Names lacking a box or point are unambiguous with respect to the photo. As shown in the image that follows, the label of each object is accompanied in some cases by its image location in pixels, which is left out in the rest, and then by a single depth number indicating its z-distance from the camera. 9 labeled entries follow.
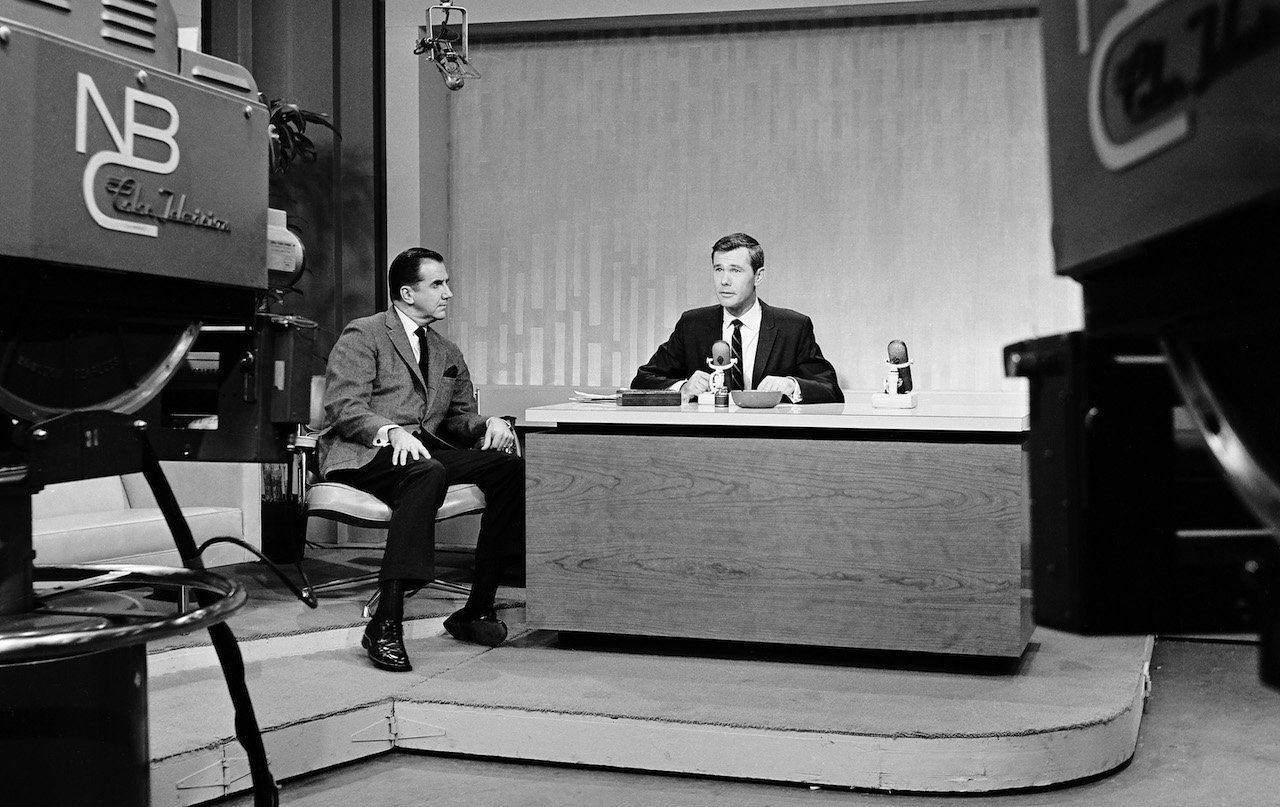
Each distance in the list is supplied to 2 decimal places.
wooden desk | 3.00
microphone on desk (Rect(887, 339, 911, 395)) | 3.31
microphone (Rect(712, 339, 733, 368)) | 3.56
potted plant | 4.45
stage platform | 2.49
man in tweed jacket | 3.20
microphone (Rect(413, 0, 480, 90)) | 4.62
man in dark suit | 4.15
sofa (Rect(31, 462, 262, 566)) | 3.62
